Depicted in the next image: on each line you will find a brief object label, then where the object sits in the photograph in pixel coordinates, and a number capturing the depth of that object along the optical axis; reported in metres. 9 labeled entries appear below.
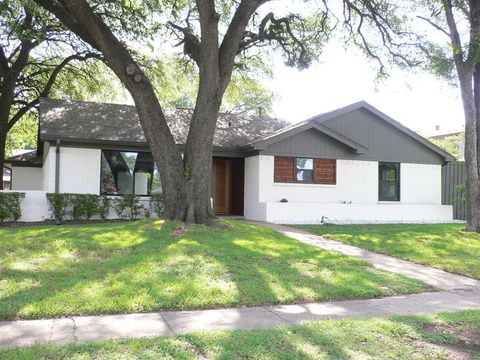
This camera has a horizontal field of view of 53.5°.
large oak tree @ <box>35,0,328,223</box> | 12.67
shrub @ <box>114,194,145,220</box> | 16.41
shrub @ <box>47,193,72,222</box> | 15.30
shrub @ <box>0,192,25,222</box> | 14.69
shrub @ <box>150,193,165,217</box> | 16.98
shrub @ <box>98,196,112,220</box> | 16.09
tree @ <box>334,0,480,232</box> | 15.41
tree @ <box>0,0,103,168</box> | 18.83
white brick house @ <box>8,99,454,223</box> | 17.08
